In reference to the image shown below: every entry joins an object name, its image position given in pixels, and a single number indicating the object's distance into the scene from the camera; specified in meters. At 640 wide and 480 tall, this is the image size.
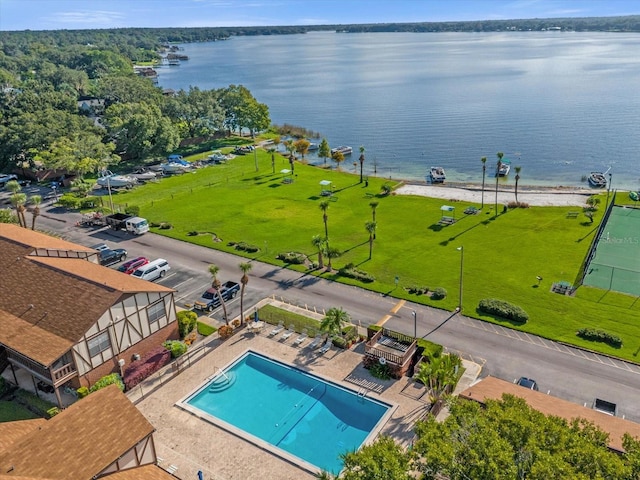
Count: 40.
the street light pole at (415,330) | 45.33
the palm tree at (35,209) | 67.54
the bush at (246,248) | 65.69
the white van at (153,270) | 56.82
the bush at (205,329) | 46.84
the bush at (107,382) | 37.59
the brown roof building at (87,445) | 26.30
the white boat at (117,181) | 92.38
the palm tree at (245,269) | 46.34
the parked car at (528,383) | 38.59
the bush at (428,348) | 38.59
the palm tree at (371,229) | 62.08
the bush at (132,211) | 77.84
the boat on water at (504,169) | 105.12
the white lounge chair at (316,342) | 44.53
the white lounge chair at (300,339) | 45.08
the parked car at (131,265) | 57.91
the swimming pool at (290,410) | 34.44
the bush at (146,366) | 39.81
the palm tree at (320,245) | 59.41
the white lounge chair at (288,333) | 45.66
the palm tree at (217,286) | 45.03
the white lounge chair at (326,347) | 43.94
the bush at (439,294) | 53.03
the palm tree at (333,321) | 43.25
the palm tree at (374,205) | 66.06
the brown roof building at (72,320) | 37.31
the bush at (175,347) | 42.81
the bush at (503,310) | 48.66
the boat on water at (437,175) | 101.31
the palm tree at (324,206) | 61.91
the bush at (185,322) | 45.81
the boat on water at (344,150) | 122.75
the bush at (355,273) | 57.36
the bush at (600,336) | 44.47
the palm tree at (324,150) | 108.81
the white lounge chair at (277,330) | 46.41
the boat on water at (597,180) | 96.00
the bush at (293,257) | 62.28
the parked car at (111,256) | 61.48
